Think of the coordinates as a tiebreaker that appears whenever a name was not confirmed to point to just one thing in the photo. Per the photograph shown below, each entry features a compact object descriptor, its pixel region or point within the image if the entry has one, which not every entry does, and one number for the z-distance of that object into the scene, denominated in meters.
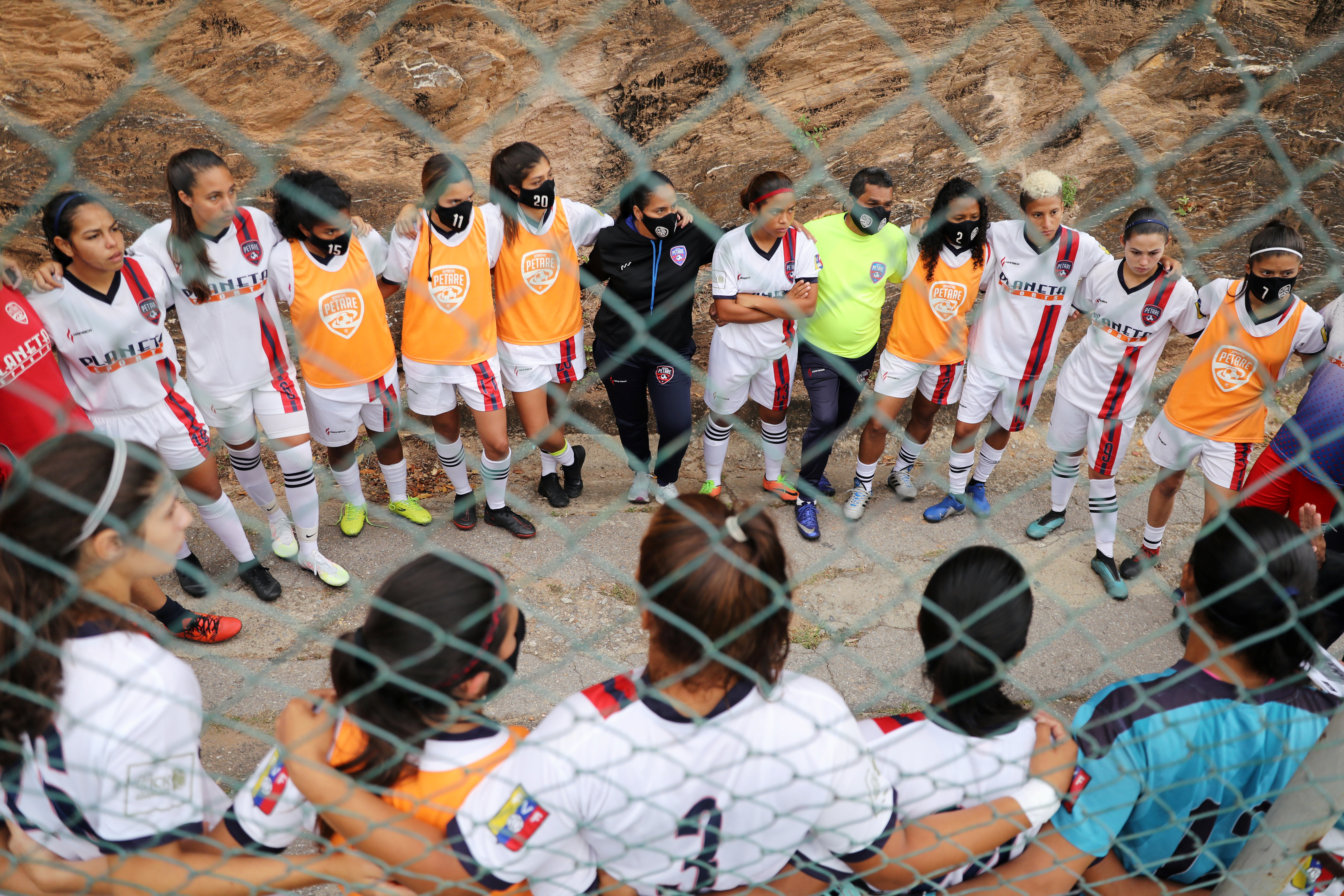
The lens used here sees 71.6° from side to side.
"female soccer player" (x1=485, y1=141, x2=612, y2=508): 3.24
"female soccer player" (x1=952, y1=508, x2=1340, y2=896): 1.59
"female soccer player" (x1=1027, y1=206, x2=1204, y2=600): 3.44
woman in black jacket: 3.49
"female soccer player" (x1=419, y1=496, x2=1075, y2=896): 1.39
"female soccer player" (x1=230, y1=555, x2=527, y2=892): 1.41
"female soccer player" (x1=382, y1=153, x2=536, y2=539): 3.24
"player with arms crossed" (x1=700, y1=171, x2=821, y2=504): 3.44
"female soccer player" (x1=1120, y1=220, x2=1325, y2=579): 3.12
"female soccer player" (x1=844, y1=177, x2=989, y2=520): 3.64
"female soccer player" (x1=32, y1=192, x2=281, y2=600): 2.65
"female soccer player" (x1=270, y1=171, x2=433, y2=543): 3.07
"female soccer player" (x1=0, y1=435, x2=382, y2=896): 1.39
